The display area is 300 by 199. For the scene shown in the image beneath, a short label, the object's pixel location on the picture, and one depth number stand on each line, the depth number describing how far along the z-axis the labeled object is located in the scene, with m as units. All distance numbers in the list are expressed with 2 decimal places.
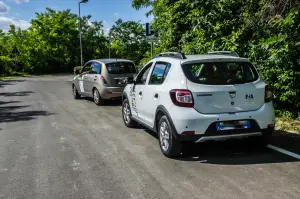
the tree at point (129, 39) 61.50
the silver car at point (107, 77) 11.96
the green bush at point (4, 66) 40.66
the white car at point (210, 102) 5.37
